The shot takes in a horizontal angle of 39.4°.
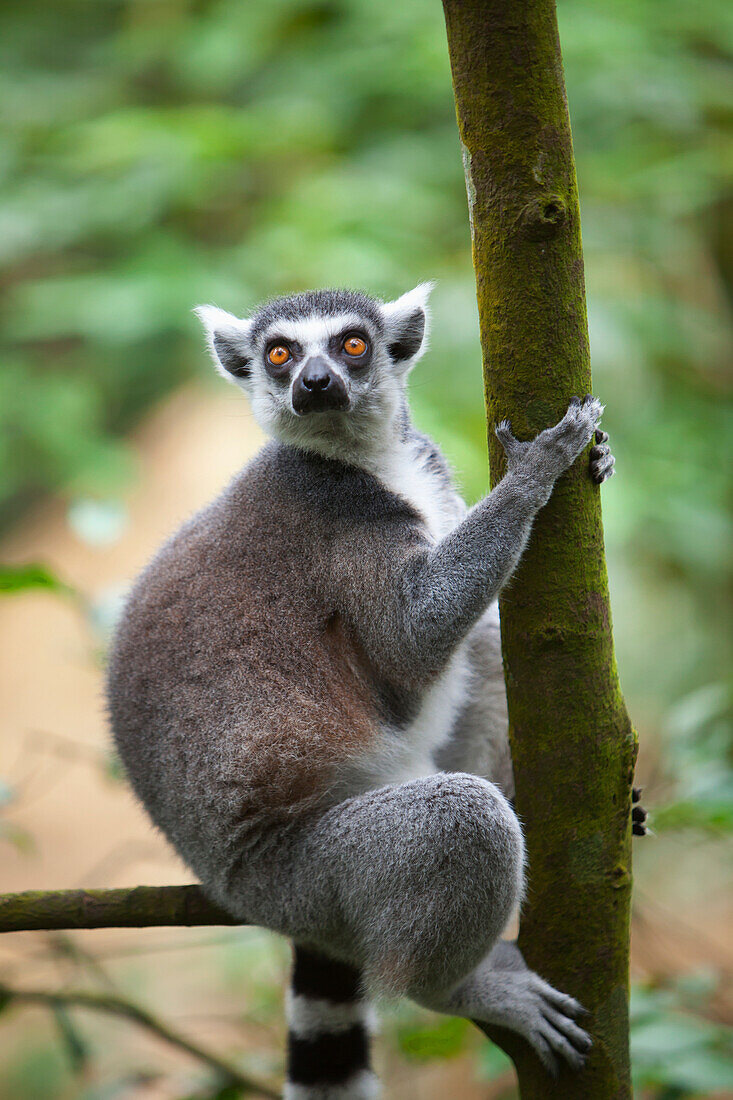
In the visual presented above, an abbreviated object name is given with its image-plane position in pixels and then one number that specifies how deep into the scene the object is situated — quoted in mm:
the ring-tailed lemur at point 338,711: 2600
